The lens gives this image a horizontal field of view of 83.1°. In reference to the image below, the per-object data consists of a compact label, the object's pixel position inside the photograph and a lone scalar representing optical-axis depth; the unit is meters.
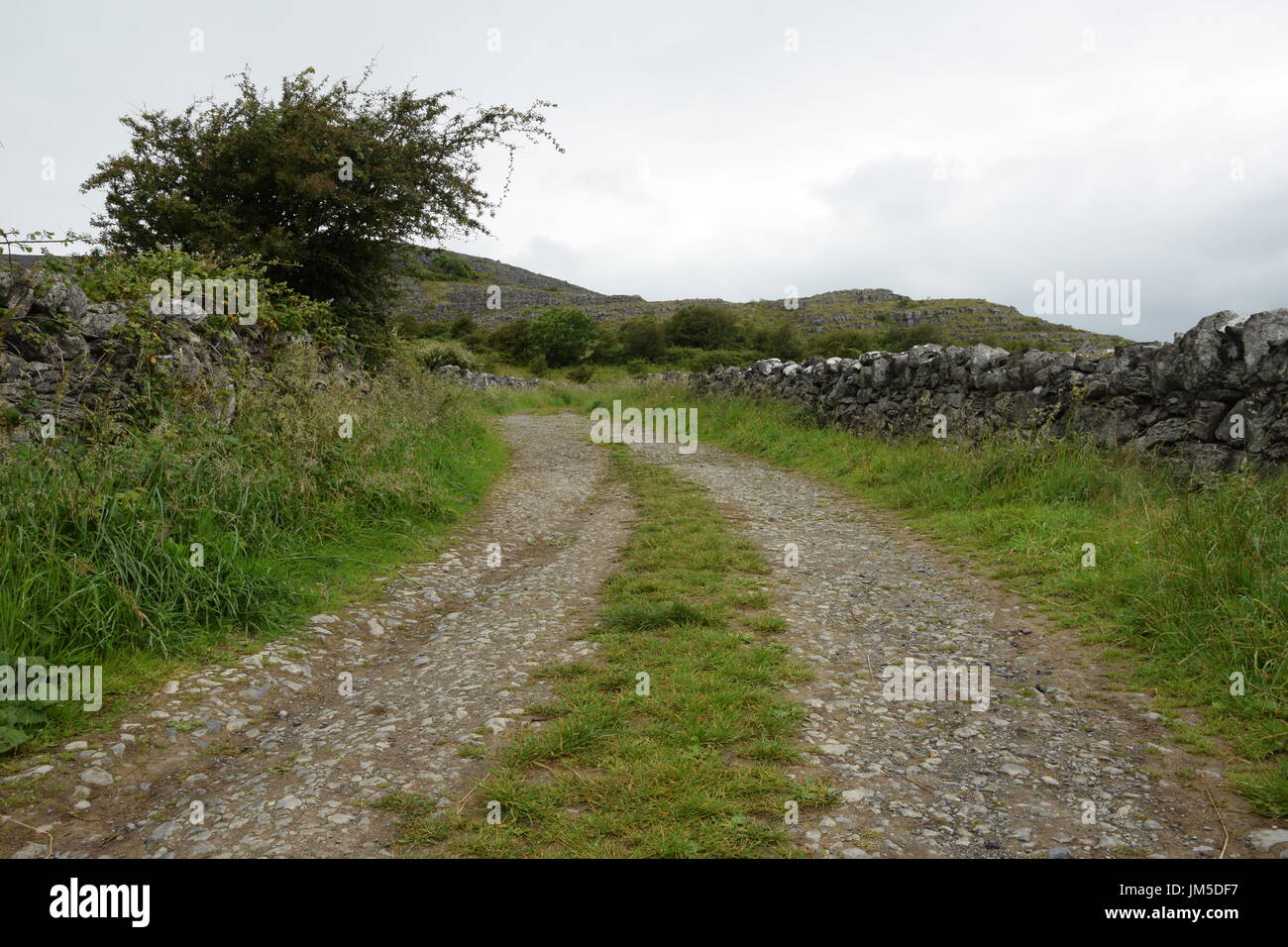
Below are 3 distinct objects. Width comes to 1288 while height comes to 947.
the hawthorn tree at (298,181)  11.72
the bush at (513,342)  44.75
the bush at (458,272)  75.12
